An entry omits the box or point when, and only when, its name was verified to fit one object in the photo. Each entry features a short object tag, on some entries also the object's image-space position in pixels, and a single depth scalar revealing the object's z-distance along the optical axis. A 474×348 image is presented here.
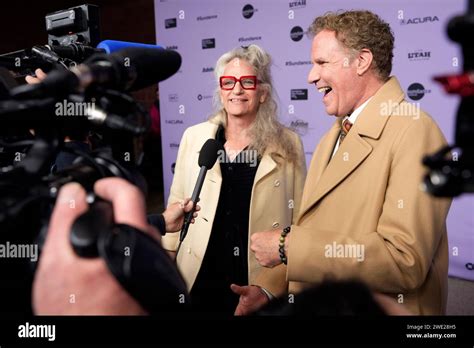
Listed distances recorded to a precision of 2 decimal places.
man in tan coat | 0.94
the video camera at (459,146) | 0.35
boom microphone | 0.40
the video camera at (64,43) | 0.76
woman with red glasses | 1.53
